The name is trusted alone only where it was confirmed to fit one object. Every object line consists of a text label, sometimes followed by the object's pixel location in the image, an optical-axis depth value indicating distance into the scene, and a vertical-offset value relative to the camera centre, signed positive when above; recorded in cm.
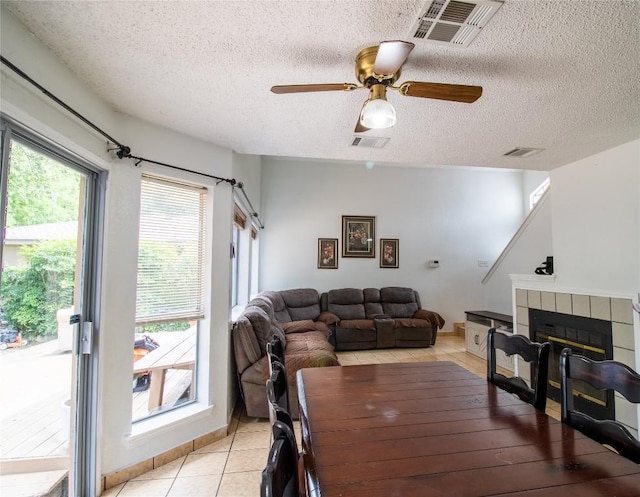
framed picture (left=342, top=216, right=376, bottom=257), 619 +55
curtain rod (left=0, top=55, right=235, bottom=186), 124 +77
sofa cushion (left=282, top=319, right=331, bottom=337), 451 -97
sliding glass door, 140 -25
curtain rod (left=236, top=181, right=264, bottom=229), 295 +75
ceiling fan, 138 +81
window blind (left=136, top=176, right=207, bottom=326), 222 +8
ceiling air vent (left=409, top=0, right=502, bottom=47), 116 +99
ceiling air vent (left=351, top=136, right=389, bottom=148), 252 +103
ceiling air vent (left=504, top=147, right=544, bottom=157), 271 +102
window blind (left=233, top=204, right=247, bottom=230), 341 +55
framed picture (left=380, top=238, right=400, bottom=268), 628 +23
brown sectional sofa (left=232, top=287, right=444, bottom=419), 379 -94
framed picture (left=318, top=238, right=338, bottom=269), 610 +20
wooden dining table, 90 -66
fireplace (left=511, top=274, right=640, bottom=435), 257 -56
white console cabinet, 446 -103
